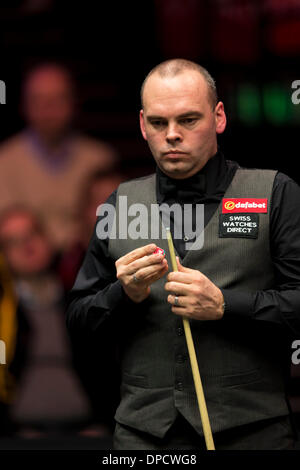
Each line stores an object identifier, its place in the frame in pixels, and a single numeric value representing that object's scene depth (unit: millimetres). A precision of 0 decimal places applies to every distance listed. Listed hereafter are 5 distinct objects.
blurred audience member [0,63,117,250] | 9734
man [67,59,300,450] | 4539
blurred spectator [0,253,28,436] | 9461
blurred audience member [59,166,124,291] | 9648
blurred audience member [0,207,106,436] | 9594
